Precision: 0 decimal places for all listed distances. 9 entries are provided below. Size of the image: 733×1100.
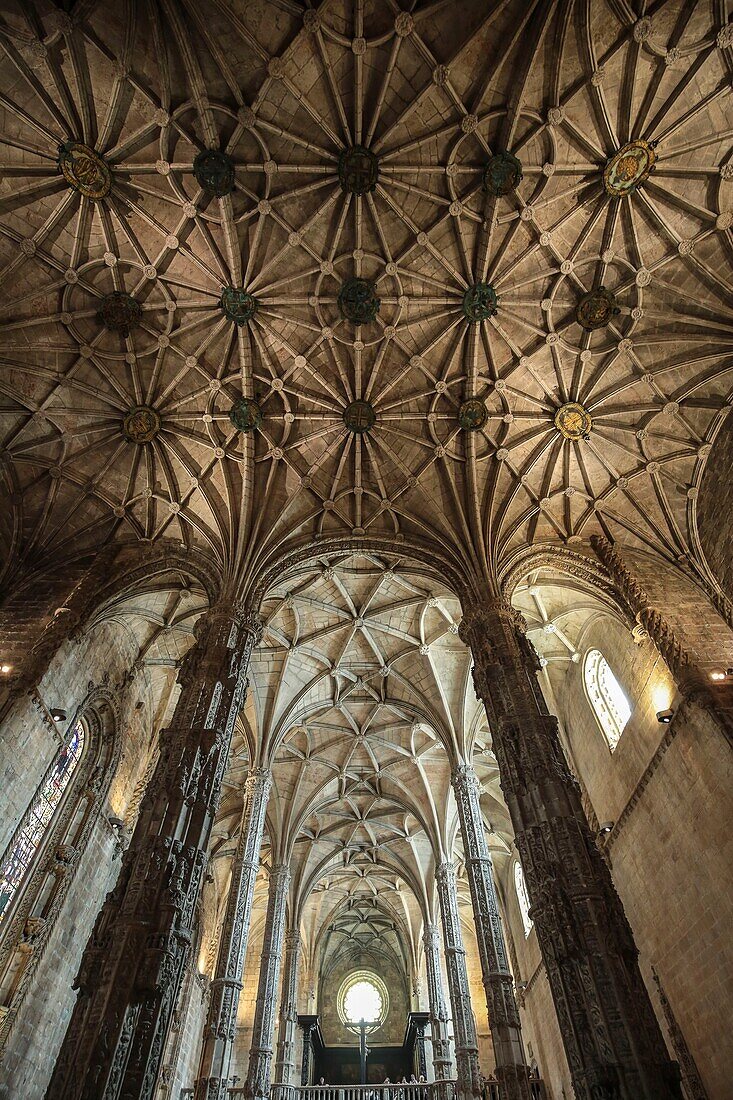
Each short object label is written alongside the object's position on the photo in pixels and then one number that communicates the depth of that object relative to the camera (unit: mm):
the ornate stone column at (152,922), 8055
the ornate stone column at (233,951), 13688
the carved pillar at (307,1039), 25414
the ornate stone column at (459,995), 15992
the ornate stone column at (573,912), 8094
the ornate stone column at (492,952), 12755
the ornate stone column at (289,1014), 21016
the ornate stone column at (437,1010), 20656
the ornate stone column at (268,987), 16359
